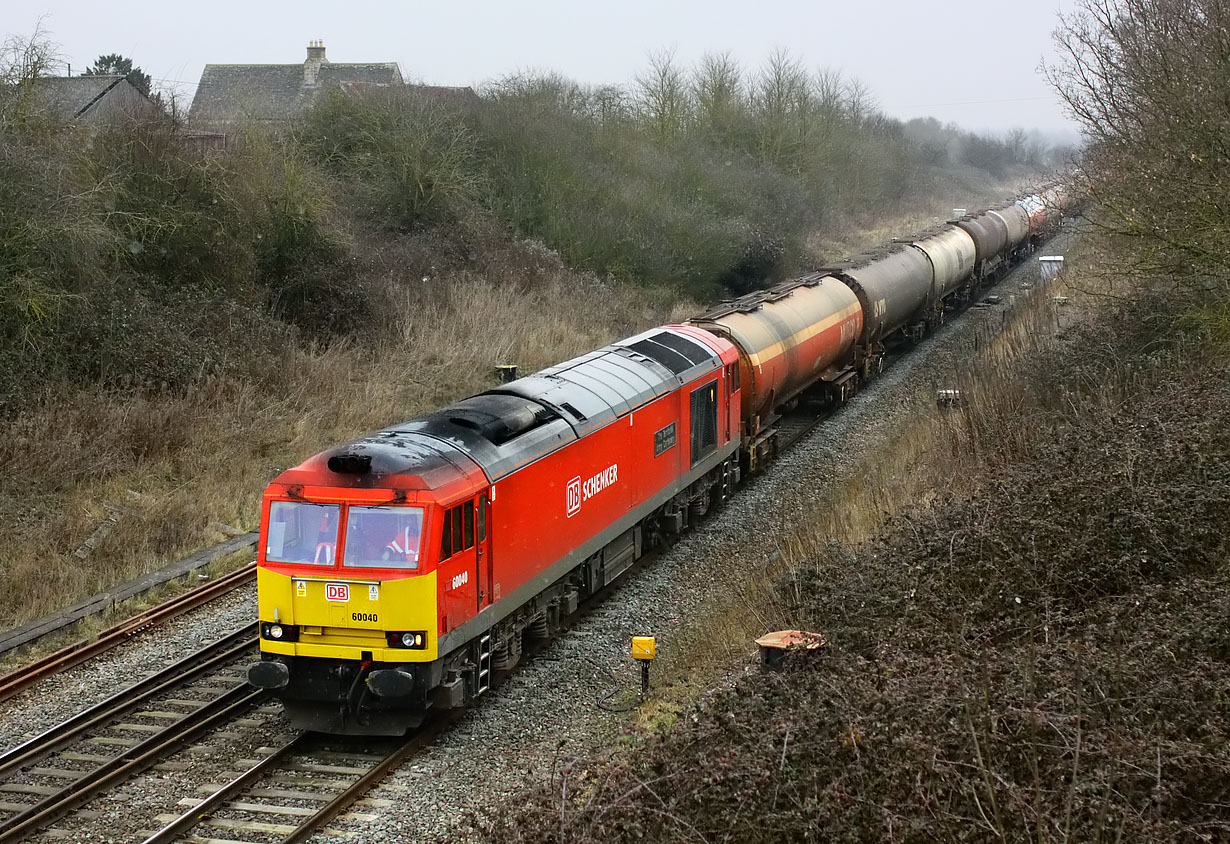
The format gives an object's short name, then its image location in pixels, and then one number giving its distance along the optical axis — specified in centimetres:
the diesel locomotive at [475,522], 942
